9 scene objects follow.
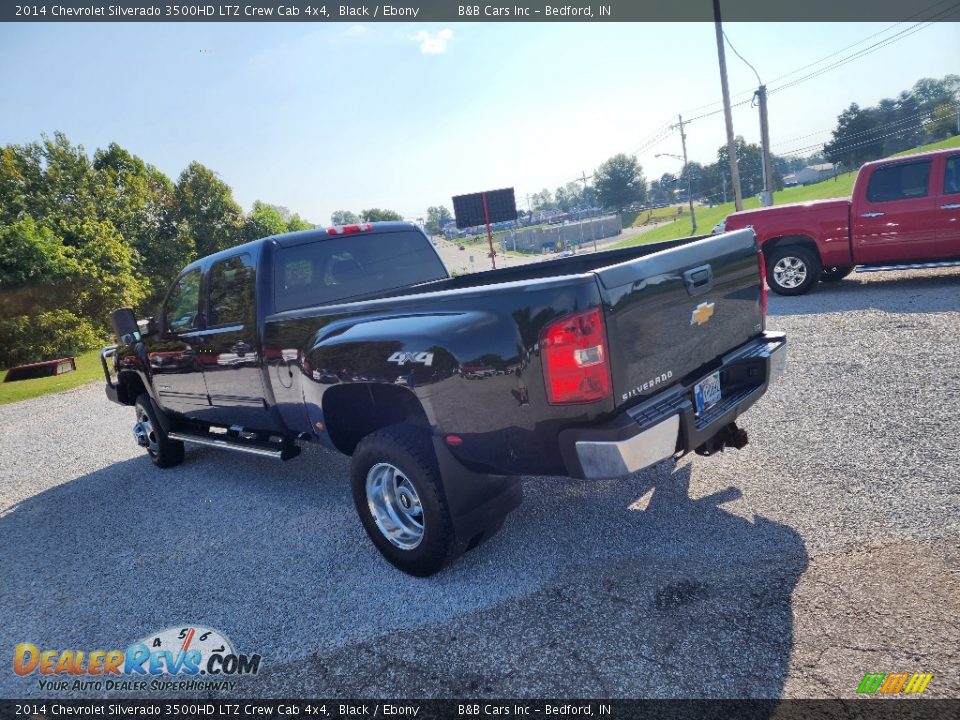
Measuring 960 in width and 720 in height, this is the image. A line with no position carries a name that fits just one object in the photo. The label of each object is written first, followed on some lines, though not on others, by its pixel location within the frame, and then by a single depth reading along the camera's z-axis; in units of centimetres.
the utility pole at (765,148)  2291
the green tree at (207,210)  4759
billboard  3203
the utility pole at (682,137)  5976
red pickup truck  844
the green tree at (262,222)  5375
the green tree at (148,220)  3825
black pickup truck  242
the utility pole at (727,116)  1985
